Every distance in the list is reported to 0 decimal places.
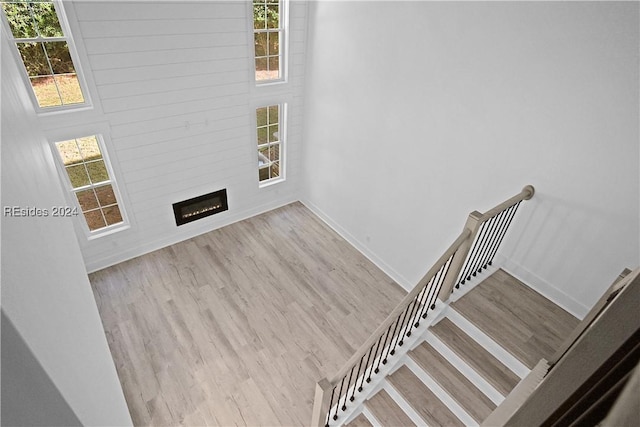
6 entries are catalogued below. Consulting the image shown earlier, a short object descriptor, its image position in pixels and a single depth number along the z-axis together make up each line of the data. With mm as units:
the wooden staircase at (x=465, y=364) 2820
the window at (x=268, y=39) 4883
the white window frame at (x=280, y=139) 5473
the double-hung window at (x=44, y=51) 3492
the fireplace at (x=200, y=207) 5398
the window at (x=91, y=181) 4227
